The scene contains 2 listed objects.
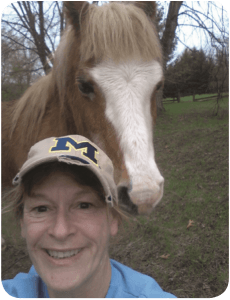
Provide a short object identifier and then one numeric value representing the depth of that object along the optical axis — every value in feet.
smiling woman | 1.52
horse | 2.18
